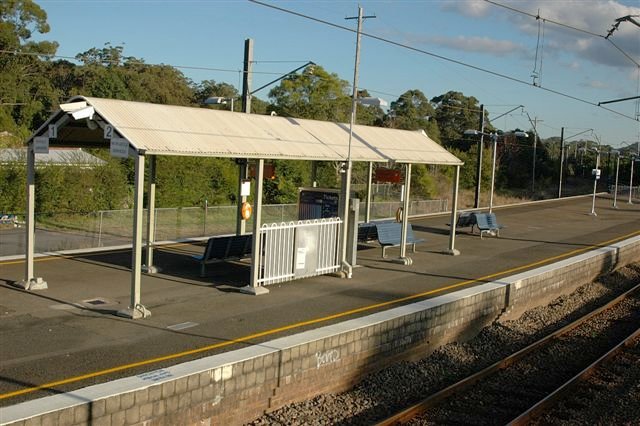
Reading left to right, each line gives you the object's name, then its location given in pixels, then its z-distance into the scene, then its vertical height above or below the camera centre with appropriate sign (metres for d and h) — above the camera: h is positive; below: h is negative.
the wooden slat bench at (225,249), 14.48 -1.90
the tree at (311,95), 40.91 +4.14
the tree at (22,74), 53.12 +6.23
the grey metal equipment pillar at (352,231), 15.54 -1.44
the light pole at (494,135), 26.21 +1.63
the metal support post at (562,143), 62.16 +3.16
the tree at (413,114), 80.67 +7.56
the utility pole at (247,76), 20.06 +2.50
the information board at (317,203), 16.75 -0.91
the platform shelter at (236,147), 10.84 +0.25
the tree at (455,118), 93.94 +7.87
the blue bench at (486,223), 24.05 -1.69
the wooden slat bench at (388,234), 18.22 -1.72
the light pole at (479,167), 39.81 +0.42
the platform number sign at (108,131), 10.76 +0.36
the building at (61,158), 29.75 -0.30
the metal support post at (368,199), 19.56 -0.97
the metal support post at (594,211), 38.07 -1.65
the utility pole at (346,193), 15.16 -0.58
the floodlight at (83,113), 10.72 +0.62
